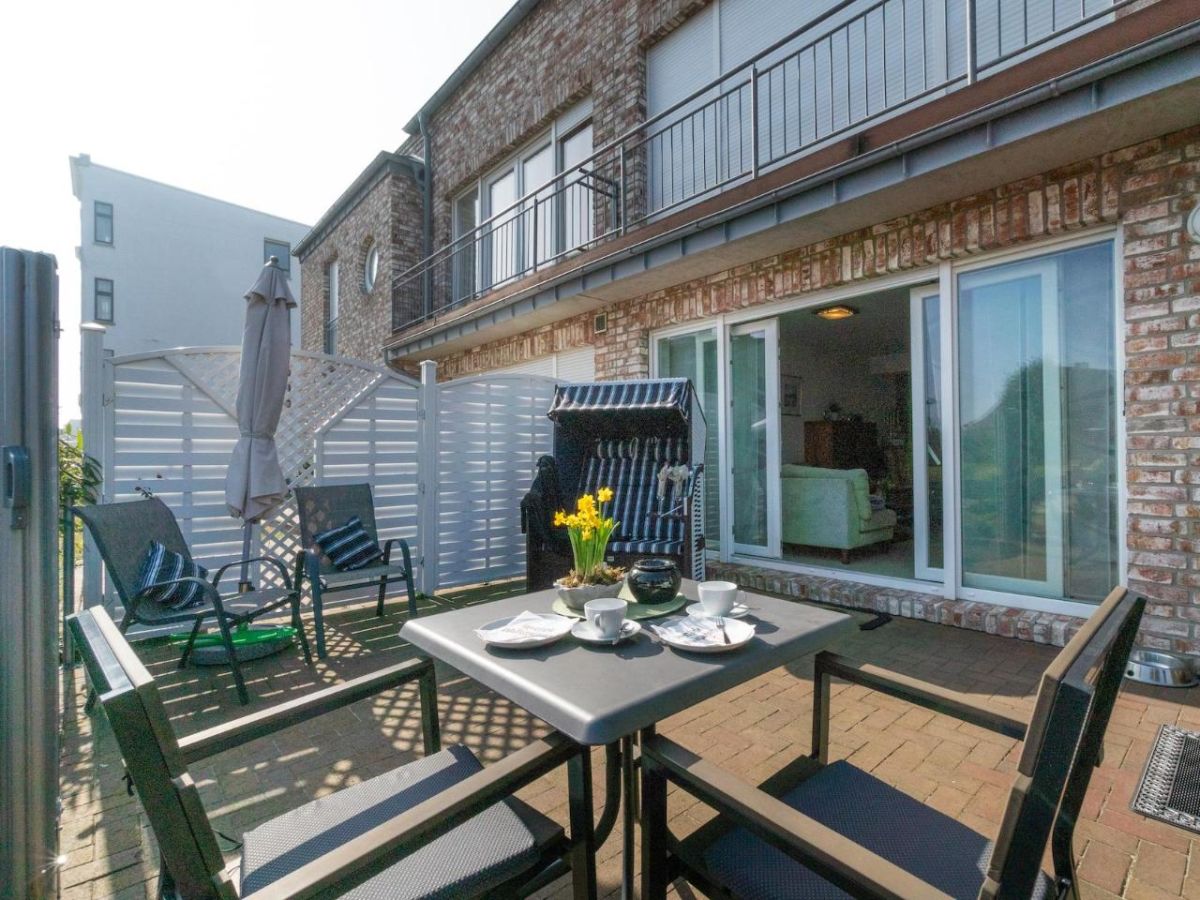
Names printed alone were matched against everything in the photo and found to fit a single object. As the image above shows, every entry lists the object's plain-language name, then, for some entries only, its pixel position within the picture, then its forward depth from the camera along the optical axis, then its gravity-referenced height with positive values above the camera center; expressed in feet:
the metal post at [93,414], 11.77 +0.83
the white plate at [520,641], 4.87 -1.51
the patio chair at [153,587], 9.52 -1.92
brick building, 9.95 +4.36
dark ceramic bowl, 6.10 -1.33
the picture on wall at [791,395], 27.25 +2.50
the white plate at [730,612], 5.62 -1.51
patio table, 3.83 -1.59
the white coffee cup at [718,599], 5.59 -1.36
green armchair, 17.54 -1.73
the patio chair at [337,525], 12.49 -1.76
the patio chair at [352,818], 2.79 -1.95
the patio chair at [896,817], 2.57 -1.94
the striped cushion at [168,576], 9.89 -1.97
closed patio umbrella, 12.66 +1.10
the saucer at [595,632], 4.95 -1.50
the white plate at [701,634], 4.71 -1.51
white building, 56.34 +19.29
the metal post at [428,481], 16.21 -0.72
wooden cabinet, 27.12 +0.18
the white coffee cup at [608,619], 4.96 -1.36
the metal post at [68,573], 10.49 -2.00
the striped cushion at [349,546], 13.04 -1.98
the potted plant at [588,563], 6.02 -1.16
